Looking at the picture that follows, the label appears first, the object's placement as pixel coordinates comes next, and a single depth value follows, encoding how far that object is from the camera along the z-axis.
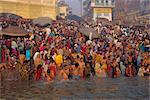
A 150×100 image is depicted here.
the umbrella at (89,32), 25.66
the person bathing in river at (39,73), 17.72
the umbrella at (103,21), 39.69
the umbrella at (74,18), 45.36
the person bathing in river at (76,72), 18.69
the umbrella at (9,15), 31.41
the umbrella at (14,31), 20.53
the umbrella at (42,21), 29.15
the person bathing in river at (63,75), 18.12
